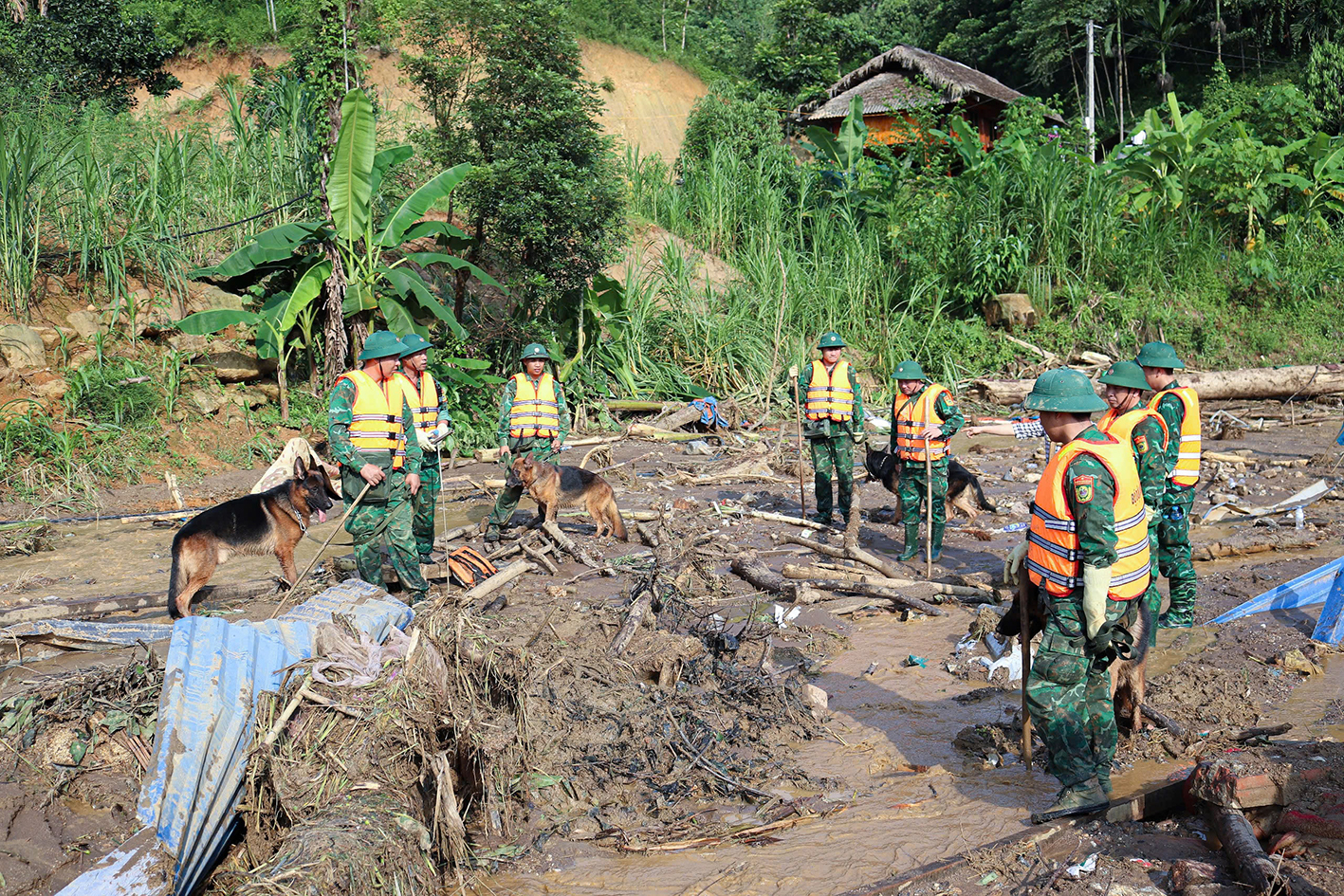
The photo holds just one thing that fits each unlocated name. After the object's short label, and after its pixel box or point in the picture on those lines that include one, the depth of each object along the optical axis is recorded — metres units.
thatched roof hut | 24.48
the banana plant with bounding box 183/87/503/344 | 12.09
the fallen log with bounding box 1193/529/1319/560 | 8.51
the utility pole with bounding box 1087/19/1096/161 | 24.95
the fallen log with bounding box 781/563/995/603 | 7.51
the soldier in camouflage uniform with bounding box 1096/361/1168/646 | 6.09
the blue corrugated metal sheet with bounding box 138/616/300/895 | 3.66
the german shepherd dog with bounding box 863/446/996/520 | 9.95
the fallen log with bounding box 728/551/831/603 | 7.48
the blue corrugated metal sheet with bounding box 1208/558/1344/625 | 6.62
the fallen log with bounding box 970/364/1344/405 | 15.40
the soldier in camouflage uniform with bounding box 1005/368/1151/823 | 4.16
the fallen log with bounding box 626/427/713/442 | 14.55
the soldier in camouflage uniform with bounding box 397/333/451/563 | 8.12
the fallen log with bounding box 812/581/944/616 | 7.21
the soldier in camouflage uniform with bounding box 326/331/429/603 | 7.03
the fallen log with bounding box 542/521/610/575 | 8.49
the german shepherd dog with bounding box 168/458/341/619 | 7.03
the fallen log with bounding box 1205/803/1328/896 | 3.36
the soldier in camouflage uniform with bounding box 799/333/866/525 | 9.95
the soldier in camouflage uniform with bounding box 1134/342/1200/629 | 6.86
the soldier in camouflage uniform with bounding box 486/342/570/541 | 9.76
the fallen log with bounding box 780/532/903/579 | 8.12
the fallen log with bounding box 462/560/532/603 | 7.36
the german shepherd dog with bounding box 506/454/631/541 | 9.28
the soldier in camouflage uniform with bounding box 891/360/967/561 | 8.77
